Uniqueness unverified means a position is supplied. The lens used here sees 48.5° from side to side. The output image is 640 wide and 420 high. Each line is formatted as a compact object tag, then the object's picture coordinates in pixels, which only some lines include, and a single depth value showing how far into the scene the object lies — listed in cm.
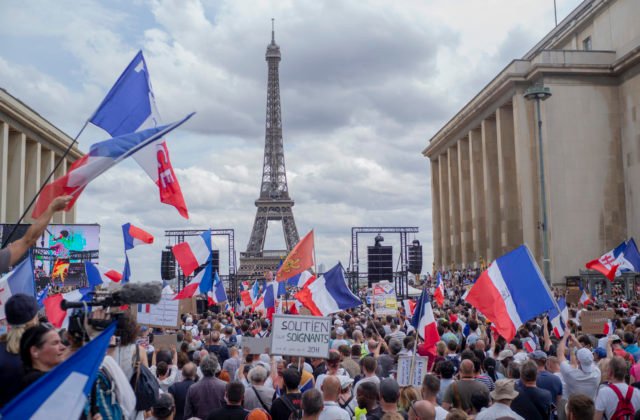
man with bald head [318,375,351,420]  639
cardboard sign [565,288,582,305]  2888
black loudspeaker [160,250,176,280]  3770
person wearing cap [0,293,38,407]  427
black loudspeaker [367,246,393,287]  3189
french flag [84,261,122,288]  1753
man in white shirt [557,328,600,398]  837
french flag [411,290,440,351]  1030
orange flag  1647
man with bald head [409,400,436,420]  592
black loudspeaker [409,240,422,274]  4132
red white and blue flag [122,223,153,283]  1661
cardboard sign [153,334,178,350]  1067
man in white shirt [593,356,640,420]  711
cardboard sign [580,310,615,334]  1387
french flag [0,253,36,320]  919
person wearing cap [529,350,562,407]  847
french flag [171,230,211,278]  1916
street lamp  2655
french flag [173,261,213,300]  1864
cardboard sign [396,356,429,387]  809
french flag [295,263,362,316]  1434
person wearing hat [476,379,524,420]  634
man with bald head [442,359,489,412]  745
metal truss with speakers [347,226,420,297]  3469
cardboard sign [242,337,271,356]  969
